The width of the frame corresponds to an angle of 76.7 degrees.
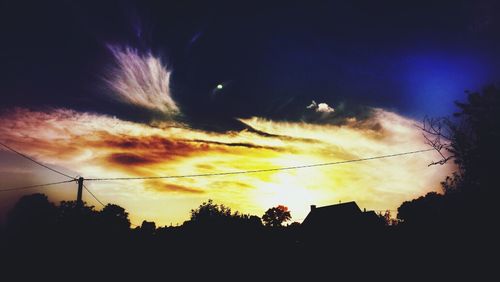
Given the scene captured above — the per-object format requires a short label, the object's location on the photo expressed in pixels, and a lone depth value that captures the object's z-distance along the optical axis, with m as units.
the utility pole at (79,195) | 19.34
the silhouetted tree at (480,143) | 13.84
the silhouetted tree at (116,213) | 81.98
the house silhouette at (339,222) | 35.19
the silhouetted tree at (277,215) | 100.12
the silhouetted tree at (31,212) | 79.06
